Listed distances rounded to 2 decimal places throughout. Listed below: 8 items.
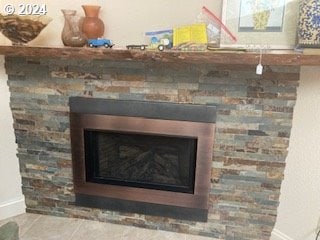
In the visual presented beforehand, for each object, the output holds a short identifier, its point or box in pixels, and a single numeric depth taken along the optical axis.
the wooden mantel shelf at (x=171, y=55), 1.37
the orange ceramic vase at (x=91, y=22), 1.69
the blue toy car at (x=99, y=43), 1.64
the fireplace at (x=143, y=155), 1.77
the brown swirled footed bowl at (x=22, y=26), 1.64
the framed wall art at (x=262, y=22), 1.50
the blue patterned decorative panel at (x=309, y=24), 1.34
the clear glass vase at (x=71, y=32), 1.68
